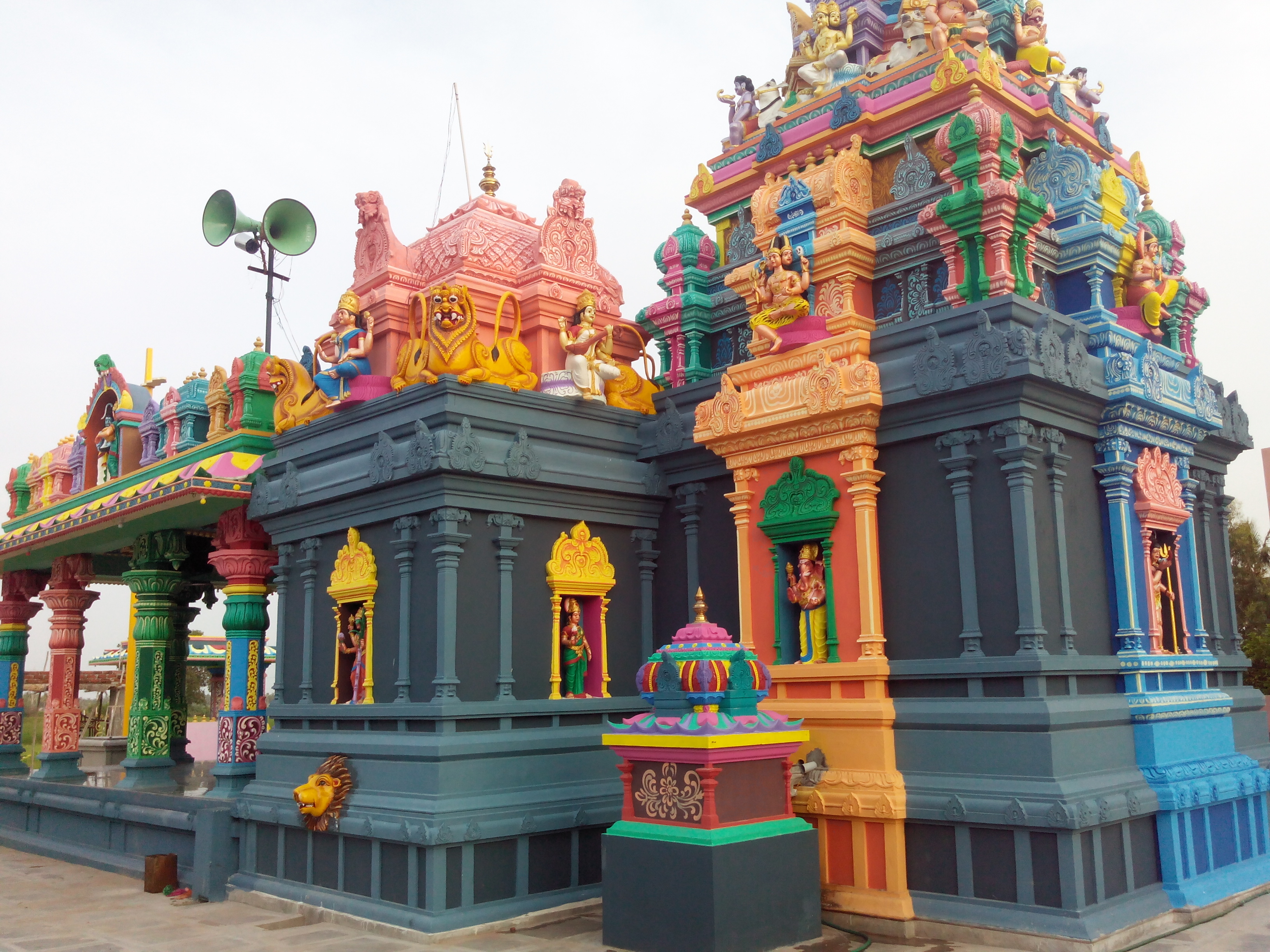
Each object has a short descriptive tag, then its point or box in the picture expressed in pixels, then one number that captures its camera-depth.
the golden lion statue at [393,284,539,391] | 11.67
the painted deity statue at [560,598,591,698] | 12.29
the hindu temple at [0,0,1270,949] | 9.48
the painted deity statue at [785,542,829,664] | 11.01
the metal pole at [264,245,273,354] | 18.00
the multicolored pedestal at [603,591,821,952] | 8.62
